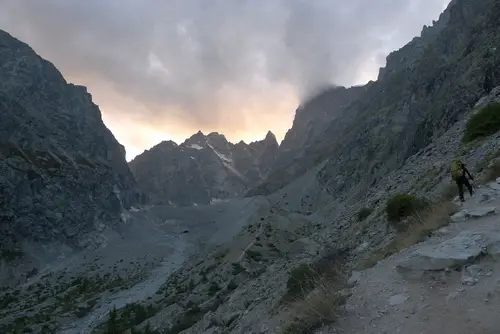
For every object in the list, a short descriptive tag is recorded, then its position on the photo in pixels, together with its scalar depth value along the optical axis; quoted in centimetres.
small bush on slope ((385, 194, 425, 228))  1664
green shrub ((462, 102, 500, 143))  2272
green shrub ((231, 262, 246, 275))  3397
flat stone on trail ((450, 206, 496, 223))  1089
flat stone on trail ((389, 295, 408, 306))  844
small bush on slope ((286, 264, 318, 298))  1498
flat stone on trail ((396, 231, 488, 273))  860
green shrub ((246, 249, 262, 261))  3681
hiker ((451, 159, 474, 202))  1387
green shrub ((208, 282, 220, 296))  3214
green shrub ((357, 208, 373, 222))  2677
